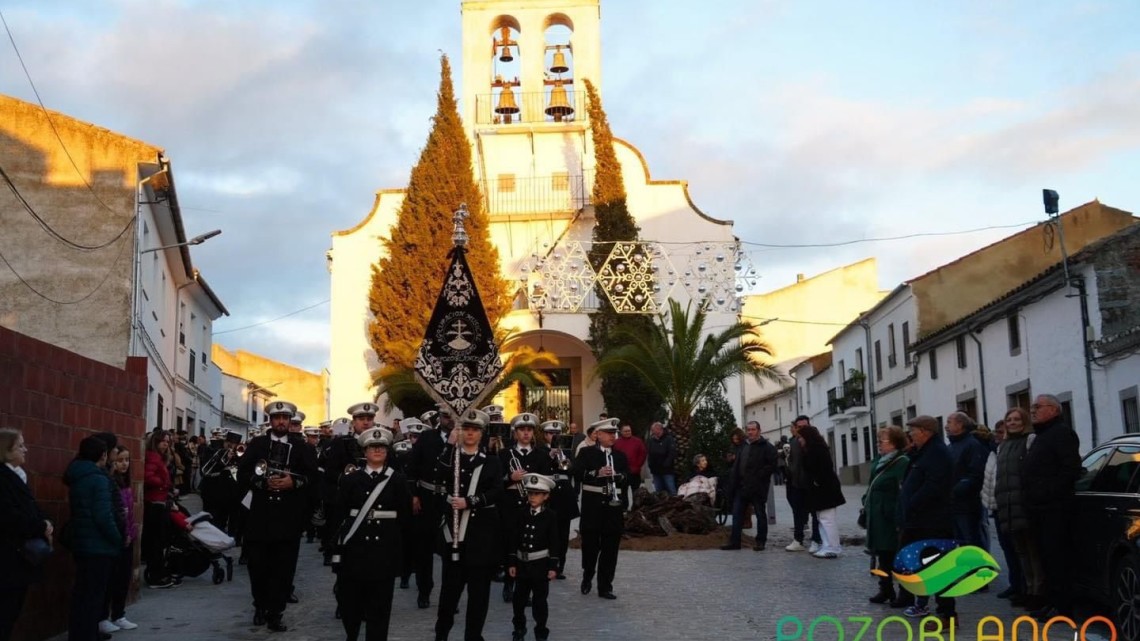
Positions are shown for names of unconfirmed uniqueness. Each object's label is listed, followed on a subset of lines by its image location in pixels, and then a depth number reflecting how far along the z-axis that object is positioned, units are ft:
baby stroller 43.73
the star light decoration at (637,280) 95.81
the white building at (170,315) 82.28
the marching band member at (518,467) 31.48
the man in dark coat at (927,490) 32.71
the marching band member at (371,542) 28.48
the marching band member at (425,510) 37.83
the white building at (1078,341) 77.61
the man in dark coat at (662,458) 70.13
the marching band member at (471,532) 29.94
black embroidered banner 38.96
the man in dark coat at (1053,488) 31.96
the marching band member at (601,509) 39.73
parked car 28.43
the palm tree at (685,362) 86.53
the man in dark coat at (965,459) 38.50
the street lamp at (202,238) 85.10
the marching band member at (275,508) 33.76
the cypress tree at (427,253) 112.78
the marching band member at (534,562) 31.53
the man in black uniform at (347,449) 40.81
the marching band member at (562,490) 41.19
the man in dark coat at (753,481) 54.34
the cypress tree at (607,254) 110.22
